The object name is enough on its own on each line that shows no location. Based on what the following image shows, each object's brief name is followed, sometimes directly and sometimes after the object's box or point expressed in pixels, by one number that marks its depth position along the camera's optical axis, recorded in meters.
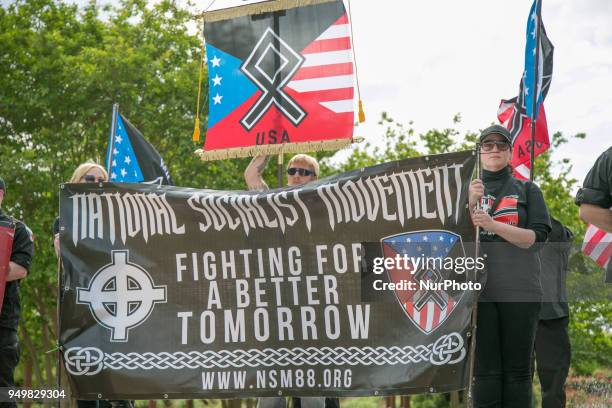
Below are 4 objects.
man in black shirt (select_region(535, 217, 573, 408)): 5.79
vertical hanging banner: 7.34
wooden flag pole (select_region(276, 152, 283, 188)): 6.55
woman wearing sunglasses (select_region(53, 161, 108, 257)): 6.25
